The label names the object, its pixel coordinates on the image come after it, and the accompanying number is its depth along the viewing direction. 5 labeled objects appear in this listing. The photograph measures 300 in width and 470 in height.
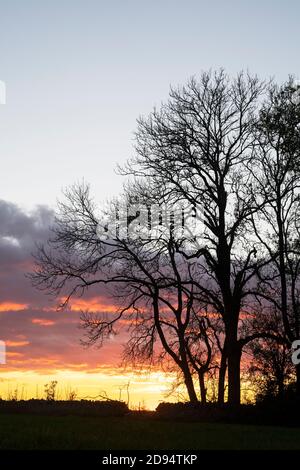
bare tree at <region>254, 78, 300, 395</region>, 32.19
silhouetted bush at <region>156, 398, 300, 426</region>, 26.44
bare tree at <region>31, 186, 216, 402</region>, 35.41
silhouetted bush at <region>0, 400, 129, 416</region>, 25.03
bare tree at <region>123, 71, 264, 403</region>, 34.72
